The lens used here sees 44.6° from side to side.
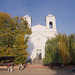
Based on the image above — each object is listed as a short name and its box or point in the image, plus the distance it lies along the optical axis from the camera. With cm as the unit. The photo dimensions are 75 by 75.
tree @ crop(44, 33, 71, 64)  1058
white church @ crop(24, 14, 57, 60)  2489
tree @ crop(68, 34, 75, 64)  1174
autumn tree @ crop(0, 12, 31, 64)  1725
